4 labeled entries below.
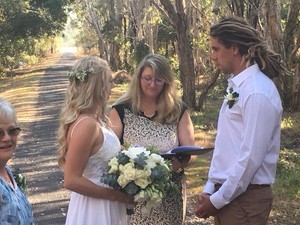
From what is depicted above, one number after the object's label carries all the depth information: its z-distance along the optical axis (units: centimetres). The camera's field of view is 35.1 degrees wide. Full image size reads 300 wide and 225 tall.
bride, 291
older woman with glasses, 228
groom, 265
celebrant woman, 369
